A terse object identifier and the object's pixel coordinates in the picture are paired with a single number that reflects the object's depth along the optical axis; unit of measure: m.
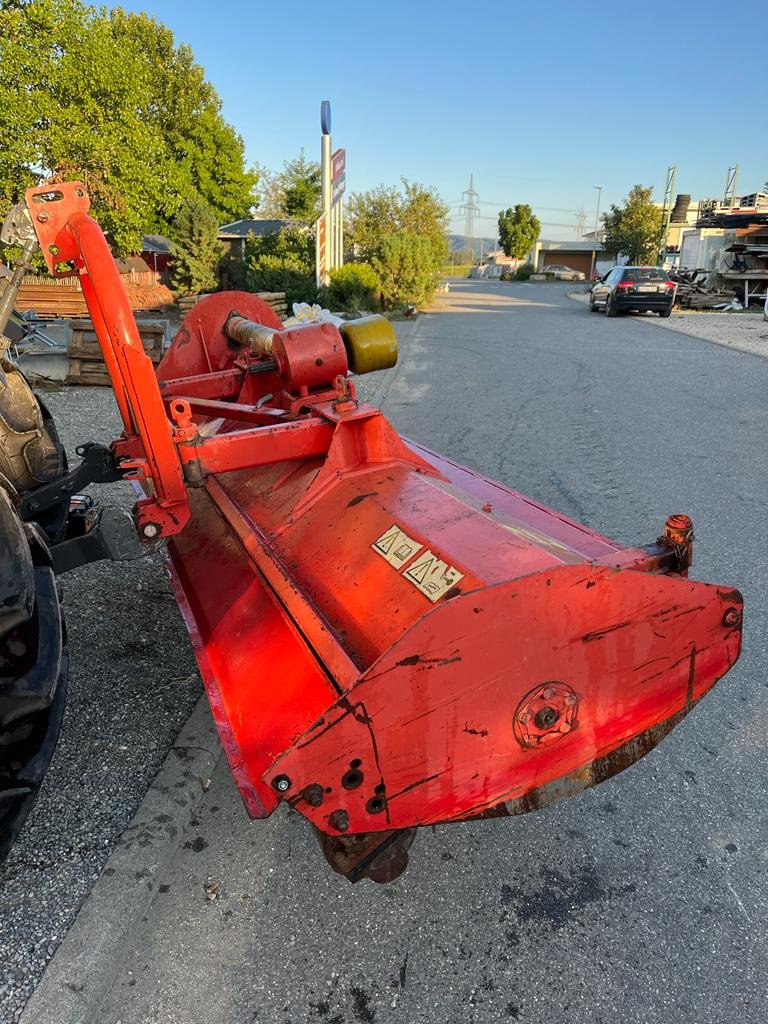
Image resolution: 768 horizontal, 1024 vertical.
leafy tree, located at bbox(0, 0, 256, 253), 11.62
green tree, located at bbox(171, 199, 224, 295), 18.98
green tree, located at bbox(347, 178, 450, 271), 24.45
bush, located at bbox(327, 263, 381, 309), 15.10
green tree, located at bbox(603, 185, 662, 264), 35.25
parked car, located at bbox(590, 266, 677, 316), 18.31
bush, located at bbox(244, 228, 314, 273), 15.96
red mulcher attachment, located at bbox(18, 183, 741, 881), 1.53
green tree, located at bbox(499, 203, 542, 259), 65.31
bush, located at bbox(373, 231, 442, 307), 17.89
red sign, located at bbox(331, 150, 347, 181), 16.06
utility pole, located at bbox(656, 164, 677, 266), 32.84
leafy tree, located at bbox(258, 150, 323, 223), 33.34
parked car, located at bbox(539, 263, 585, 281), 56.31
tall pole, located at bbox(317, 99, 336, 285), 14.97
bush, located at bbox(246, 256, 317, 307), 15.00
